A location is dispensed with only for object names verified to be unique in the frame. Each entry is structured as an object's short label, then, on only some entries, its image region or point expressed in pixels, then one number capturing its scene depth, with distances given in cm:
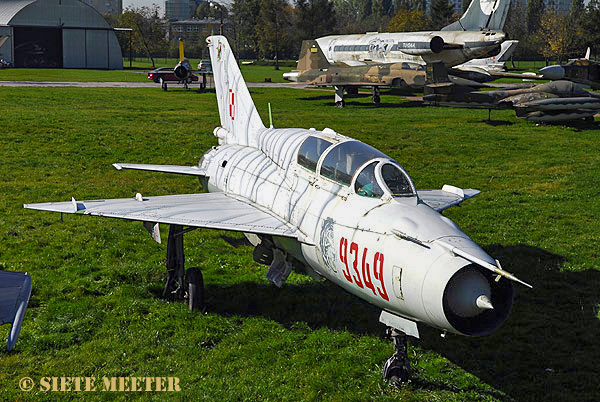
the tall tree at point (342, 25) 14332
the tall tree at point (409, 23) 10350
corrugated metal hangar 8838
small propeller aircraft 4834
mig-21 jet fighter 714
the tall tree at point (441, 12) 9712
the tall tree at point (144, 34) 11256
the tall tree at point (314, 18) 10731
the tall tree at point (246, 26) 12470
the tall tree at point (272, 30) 11025
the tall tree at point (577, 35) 8194
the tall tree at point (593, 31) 8000
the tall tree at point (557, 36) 8419
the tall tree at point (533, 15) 12826
